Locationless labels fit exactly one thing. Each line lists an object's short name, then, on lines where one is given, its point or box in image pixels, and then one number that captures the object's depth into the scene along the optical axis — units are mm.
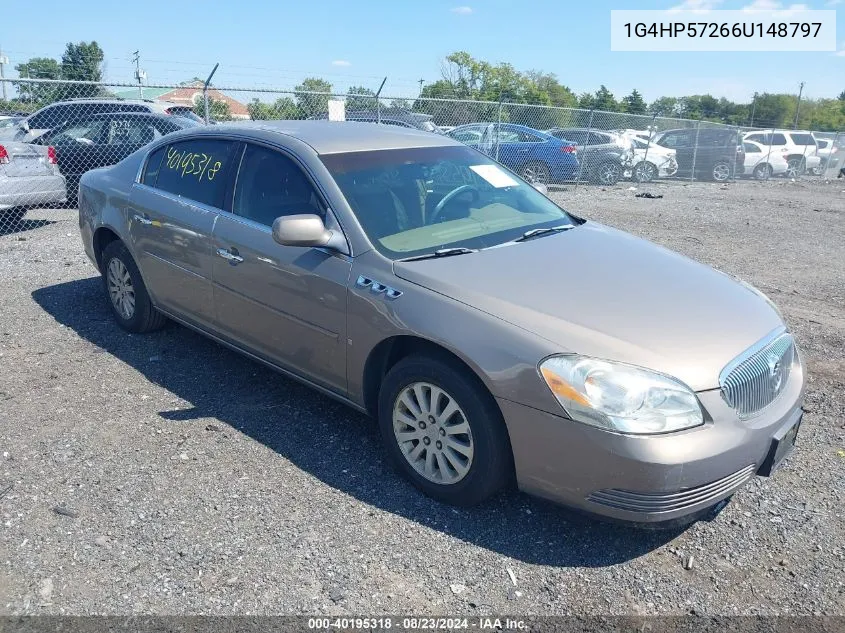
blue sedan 16047
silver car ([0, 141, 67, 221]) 8984
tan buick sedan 2820
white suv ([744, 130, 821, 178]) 22719
